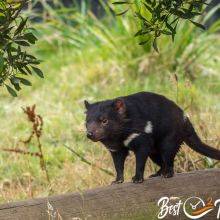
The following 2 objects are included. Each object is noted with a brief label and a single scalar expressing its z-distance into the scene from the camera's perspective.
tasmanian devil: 8.45
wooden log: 8.00
